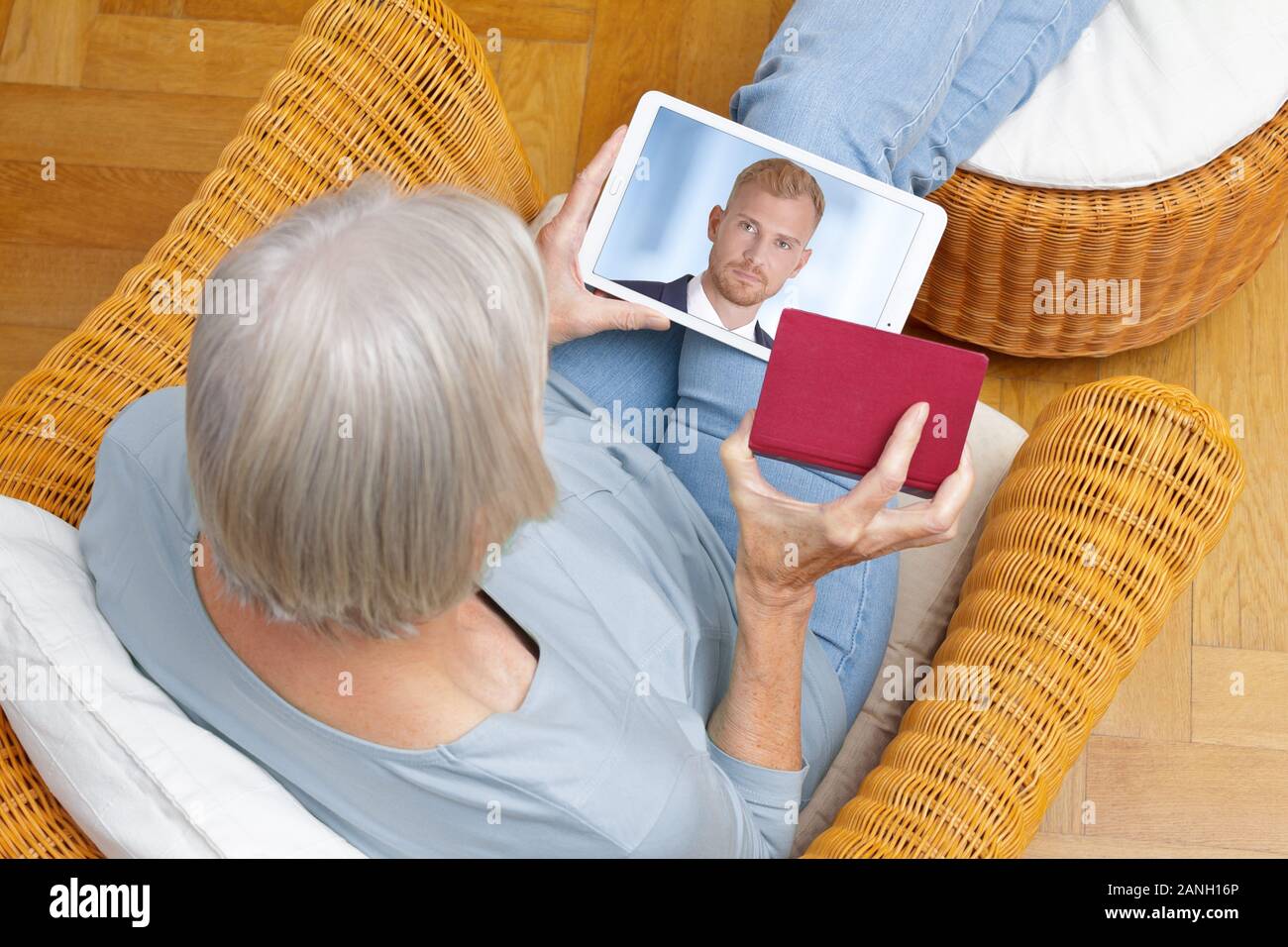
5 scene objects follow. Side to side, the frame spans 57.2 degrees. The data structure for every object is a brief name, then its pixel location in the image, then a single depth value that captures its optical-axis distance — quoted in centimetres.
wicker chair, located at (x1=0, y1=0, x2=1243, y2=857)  86
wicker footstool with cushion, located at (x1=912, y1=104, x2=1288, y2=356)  131
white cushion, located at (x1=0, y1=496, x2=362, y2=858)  71
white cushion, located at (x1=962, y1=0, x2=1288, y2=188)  128
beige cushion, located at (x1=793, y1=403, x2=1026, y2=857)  106
